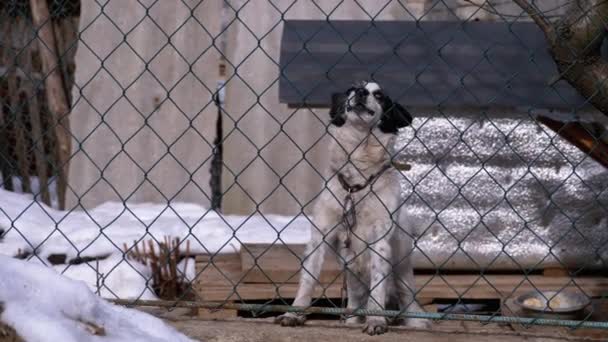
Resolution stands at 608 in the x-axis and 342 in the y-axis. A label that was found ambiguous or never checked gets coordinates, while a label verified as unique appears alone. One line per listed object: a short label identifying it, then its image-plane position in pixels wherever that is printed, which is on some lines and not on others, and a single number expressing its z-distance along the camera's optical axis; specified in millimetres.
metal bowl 9047
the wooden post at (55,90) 14625
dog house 9906
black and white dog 8492
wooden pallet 10008
